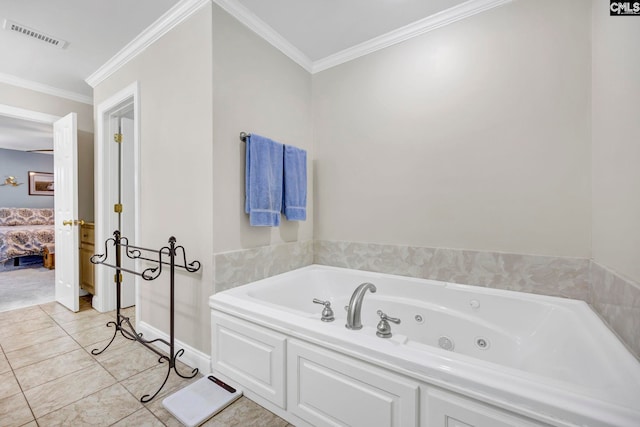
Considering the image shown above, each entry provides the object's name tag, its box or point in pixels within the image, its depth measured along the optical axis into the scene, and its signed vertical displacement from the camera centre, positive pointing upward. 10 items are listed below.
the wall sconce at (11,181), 6.03 +0.67
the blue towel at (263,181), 1.95 +0.22
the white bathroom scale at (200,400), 1.42 -1.03
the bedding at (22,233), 4.73 -0.37
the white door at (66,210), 2.79 +0.02
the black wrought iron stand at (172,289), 1.77 -0.54
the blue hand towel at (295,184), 2.27 +0.22
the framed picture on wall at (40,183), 6.42 +0.66
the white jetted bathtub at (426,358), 0.85 -0.62
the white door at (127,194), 2.87 +0.18
